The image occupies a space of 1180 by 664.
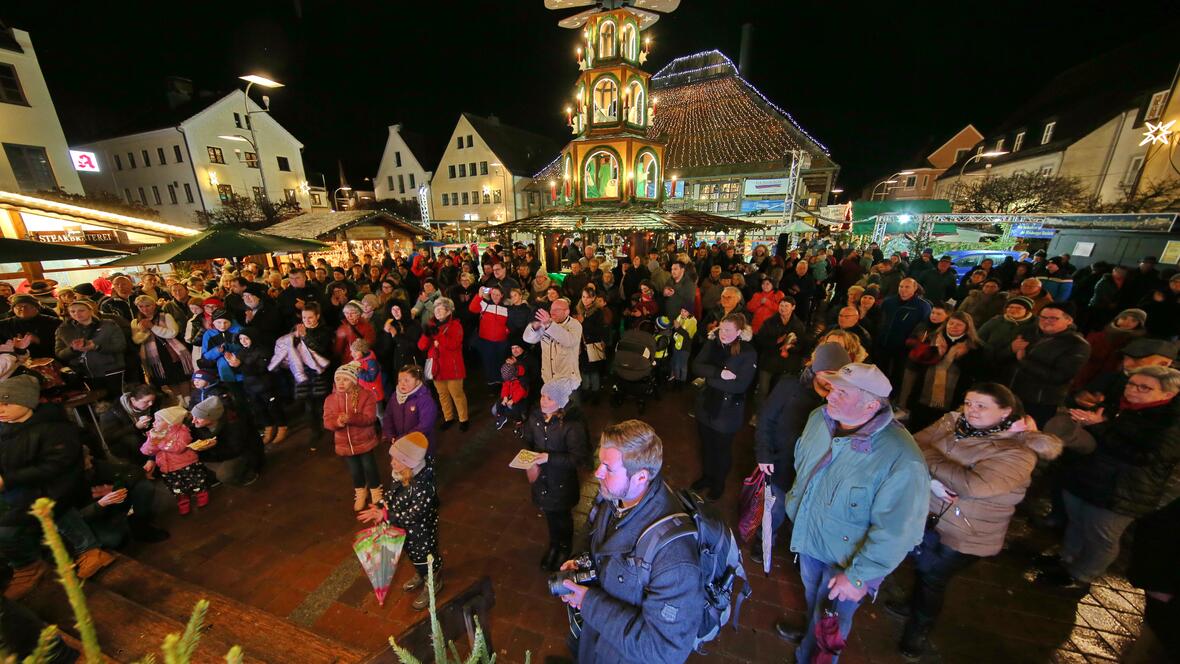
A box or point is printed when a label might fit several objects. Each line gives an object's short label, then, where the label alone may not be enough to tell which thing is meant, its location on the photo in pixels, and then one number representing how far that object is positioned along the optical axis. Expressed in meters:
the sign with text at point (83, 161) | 17.88
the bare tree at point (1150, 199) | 13.77
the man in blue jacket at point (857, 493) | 2.29
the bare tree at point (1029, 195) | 20.17
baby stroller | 5.87
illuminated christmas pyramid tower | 11.90
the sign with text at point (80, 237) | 10.94
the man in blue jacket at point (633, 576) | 1.78
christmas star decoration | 13.97
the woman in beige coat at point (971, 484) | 2.53
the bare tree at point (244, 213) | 25.41
